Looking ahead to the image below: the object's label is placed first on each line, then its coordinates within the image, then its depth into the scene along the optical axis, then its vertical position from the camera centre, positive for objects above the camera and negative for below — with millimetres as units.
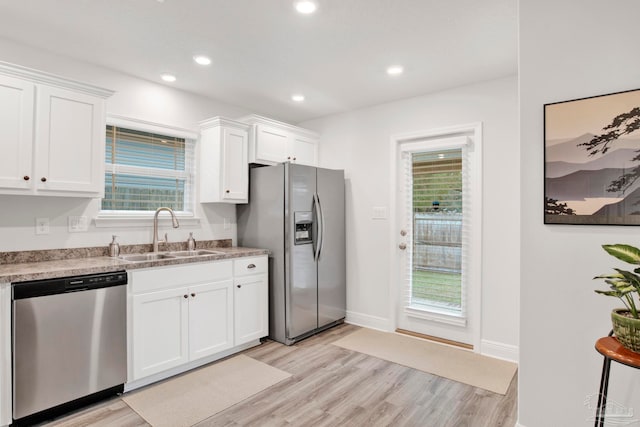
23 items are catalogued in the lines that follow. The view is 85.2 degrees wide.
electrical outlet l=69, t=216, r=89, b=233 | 2830 -62
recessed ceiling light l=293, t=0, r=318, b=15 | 2113 +1311
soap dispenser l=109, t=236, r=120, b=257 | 2971 -276
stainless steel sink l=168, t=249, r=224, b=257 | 3346 -349
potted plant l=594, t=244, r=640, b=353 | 1322 -293
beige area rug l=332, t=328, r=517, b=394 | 2807 -1279
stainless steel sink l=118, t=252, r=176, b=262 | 3041 -359
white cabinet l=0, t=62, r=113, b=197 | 2303 +579
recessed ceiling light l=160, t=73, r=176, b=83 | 3196 +1303
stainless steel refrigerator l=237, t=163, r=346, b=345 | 3529 -233
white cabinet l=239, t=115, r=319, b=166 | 3787 +881
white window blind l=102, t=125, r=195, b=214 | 3155 +445
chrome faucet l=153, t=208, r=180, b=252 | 3244 -66
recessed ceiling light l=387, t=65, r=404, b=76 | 3037 +1323
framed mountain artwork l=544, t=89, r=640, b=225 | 1703 +308
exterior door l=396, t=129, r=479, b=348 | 3490 -206
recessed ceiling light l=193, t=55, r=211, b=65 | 2836 +1306
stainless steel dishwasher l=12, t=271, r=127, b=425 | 2088 -823
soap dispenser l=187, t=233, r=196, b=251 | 3512 -270
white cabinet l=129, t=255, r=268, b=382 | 2600 -814
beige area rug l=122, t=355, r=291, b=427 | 2277 -1290
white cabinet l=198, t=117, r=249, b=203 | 3553 +590
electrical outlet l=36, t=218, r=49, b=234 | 2666 -72
